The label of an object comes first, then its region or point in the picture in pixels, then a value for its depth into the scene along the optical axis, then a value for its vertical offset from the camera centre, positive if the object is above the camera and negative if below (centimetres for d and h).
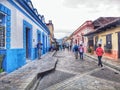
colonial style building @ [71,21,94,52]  1515 +255
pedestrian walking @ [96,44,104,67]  637 -43
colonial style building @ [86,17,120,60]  813 +67
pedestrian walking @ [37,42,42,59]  847 -11
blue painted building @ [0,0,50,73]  432 +73
